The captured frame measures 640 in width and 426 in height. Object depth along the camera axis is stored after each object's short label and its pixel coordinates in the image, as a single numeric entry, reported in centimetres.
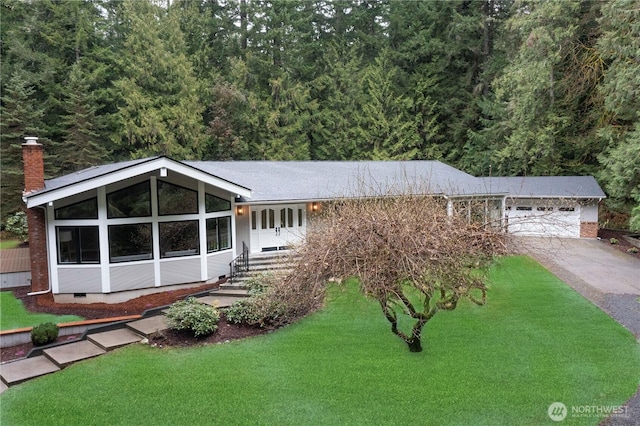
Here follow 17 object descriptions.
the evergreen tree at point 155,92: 2408
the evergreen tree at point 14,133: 2259
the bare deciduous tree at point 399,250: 573
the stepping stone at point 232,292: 1112
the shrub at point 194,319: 854
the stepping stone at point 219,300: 1023
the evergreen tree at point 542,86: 1925
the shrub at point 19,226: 1973
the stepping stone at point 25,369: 697
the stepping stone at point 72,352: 756
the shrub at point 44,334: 846
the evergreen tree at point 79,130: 2402
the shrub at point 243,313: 912
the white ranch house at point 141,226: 1110
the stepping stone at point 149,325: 873
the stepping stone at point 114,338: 821
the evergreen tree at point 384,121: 2911
